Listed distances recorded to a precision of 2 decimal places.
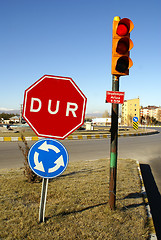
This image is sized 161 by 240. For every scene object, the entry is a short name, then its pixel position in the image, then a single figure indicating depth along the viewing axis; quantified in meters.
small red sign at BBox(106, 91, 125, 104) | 3.41
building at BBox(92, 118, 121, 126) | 88.47
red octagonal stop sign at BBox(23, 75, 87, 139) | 2.75
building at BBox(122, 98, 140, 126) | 94.03
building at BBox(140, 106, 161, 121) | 138.56
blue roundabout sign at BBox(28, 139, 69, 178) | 2.77
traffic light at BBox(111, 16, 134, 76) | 3.41
